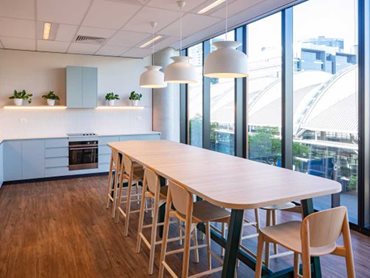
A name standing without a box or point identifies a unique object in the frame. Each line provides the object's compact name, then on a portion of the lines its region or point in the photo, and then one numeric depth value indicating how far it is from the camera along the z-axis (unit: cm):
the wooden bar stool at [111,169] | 413
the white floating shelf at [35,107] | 604
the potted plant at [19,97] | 594
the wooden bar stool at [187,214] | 215
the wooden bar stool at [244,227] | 276
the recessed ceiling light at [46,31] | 441
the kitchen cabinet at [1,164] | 528
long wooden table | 188
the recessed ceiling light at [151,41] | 532
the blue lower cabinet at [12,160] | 560
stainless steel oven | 617
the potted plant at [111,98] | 679
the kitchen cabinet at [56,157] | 595
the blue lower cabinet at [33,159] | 575
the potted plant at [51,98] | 622
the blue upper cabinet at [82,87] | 623
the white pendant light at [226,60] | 263
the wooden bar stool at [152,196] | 272
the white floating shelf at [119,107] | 686
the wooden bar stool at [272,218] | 249
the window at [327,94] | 358
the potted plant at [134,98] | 702
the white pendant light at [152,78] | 399
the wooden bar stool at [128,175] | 352
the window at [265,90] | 450
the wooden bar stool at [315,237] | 169
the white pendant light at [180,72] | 345
